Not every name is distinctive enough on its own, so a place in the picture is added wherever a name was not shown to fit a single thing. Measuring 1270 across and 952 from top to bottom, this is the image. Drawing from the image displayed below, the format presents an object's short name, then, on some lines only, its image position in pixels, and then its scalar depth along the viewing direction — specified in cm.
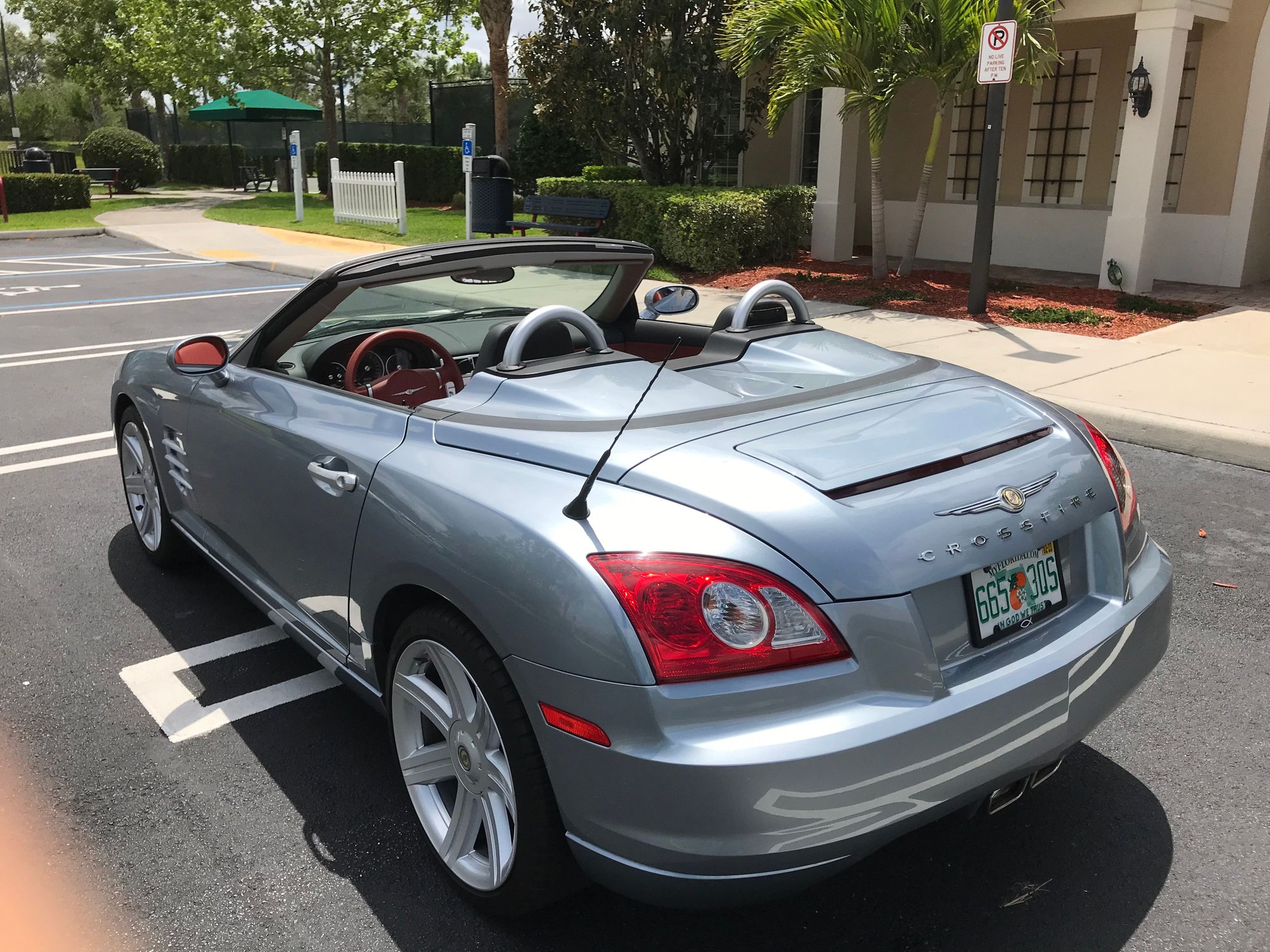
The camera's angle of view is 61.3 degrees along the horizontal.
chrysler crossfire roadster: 205
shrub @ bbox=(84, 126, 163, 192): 3177
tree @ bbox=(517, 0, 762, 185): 1620
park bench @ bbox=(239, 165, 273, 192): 3258
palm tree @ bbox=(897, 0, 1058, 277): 1126
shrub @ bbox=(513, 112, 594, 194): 2442
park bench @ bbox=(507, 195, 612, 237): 1521
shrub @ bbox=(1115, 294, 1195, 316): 1132
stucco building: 1223
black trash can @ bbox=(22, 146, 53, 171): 2817
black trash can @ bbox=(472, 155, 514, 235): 1752
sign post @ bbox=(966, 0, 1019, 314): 948
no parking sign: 942
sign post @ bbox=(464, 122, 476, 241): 1535
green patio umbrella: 3131
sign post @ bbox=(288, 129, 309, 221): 2128
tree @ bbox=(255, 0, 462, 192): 2644
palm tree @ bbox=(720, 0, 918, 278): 1178
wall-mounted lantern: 1175
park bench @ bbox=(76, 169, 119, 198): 3036
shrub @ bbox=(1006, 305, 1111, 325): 1072
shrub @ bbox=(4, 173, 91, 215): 2469
